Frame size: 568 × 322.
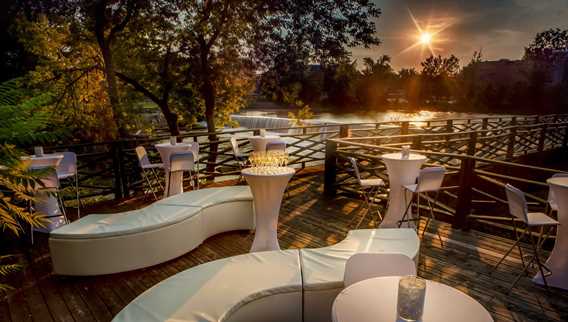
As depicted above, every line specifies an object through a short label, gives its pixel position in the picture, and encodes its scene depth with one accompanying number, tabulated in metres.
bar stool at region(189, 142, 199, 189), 6.10
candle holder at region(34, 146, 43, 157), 4.37
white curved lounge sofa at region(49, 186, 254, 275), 3.03
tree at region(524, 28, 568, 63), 36.69
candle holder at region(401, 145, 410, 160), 4.18
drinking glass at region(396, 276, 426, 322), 1.31
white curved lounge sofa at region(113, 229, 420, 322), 1.93
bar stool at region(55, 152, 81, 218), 4.75
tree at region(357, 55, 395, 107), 35.09
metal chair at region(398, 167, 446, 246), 3.67
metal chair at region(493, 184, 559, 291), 2.78
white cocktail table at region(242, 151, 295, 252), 3.25
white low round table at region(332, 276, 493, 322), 1.41
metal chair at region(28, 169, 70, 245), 3.81
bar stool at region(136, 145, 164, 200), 5.37
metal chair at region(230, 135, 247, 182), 6.39
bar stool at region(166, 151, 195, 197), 4.82
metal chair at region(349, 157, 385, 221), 4.32
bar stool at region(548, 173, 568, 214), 3.23
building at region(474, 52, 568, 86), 31.79
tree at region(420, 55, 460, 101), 40.66
